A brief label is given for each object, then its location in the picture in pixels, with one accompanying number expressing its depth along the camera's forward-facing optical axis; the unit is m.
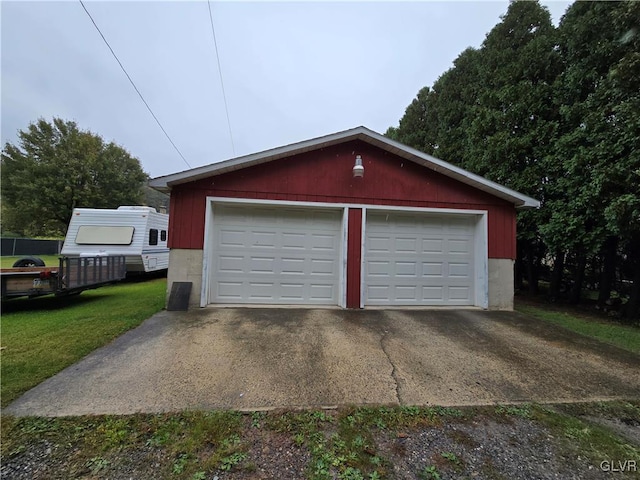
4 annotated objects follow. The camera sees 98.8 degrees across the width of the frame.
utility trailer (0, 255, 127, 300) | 5.08
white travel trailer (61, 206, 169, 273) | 8.91
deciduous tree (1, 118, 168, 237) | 17.64
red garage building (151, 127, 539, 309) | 5.85
